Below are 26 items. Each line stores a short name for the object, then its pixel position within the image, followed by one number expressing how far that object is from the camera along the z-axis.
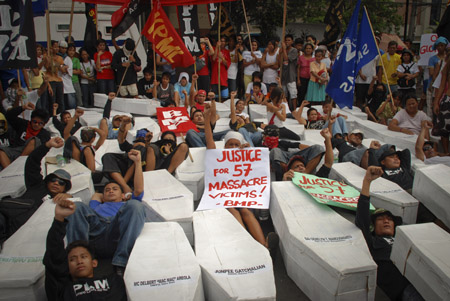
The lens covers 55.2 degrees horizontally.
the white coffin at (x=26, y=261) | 3.37
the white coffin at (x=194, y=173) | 5.68
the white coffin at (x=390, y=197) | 4.69
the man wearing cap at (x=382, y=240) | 3.68
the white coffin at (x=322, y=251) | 3.43
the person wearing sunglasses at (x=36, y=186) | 4.50
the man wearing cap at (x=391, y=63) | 10.48
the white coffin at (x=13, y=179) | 5.64
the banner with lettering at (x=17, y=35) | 5.61
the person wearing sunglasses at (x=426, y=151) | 5.76
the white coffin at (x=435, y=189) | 4.33
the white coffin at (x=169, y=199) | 4.48
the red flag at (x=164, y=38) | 7.92
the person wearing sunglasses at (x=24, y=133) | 6.75
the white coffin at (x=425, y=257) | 3.15
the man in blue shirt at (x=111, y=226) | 3.90
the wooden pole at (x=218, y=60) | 9.63
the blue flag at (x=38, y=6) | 10.27
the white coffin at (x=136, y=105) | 9.45
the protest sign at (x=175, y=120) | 8.12
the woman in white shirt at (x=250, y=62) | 10.61
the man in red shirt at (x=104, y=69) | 10.20
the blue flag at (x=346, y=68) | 6.68
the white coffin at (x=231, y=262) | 3.25
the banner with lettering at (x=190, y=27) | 8.79
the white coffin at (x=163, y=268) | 3.19
